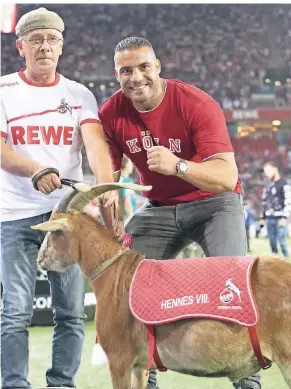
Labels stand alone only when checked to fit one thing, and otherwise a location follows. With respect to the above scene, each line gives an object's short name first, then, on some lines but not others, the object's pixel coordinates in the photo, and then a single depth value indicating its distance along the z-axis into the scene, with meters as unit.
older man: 4.01
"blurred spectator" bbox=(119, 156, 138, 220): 8.42
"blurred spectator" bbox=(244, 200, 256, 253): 17.58
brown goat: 3.08
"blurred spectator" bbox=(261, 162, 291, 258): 12.10
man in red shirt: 3.74
